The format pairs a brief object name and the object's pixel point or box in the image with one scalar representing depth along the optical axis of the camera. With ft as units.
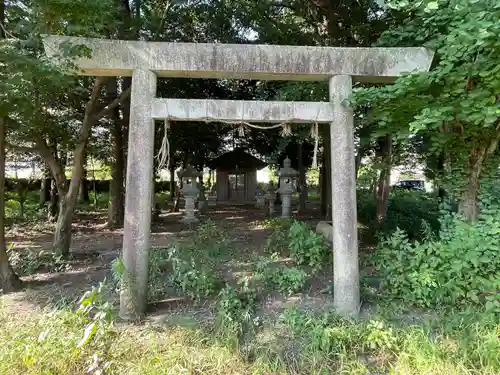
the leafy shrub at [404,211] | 25.88
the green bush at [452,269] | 13.56
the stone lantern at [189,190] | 41.60
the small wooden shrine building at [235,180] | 63.57
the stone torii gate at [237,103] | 13.75
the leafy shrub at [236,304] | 13.23
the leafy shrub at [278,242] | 23.86
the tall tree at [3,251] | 16.62
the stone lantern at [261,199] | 59.62
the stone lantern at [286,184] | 43.06
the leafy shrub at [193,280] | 15.93
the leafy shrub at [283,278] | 16.39
